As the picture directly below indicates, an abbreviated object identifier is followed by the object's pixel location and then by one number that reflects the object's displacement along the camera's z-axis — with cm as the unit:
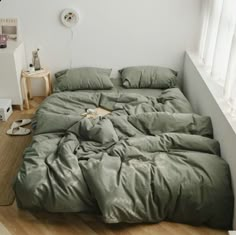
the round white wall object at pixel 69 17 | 338
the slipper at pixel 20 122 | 310
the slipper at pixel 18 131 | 295
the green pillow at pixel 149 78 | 334
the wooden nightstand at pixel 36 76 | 337
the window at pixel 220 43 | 206
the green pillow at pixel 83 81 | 330
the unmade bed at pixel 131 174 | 181
